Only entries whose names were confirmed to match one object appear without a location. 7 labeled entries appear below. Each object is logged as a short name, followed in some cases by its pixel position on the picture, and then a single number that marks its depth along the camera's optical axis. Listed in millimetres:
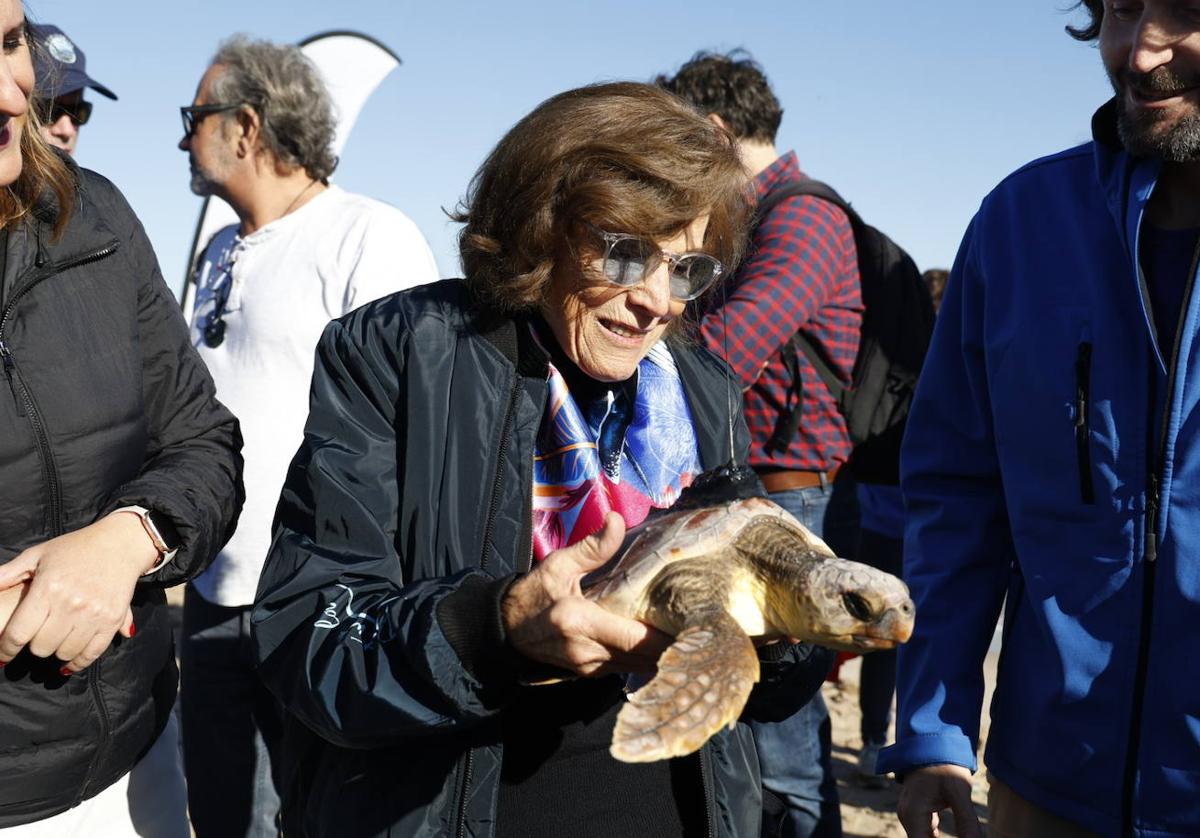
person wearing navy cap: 3475
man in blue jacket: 1737
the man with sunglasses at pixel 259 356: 3262
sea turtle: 1391
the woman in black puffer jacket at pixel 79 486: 1731
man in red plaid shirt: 3229
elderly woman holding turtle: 1549
